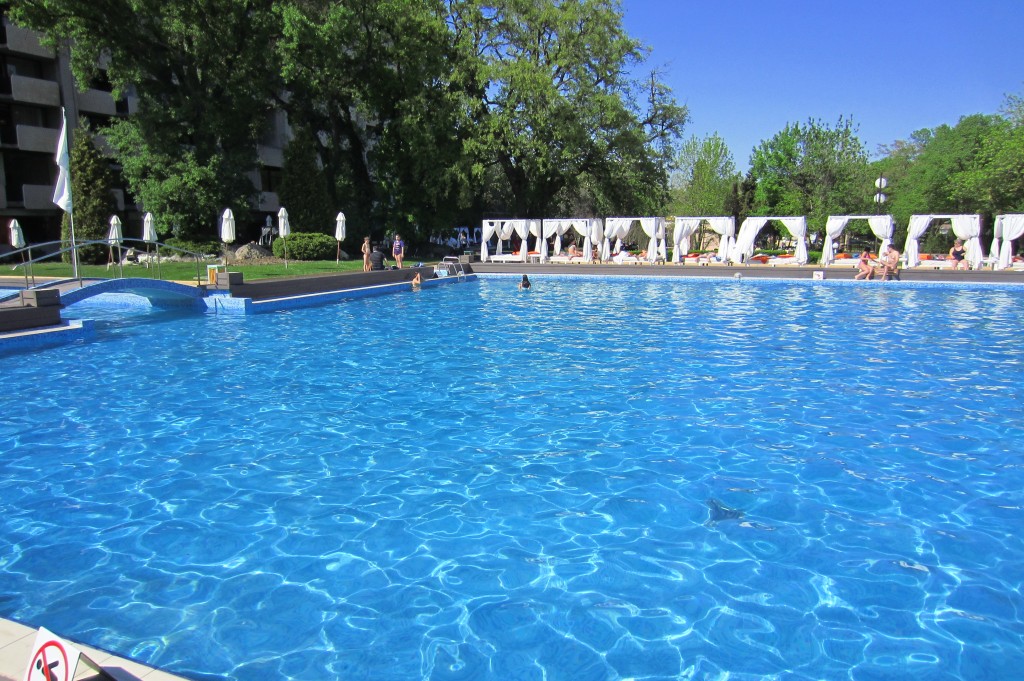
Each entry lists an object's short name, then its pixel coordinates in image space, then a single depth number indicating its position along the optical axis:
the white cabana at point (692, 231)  33.62
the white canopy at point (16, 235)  23.09
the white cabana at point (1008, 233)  27.09
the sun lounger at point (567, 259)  35.28
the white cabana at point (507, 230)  36.22
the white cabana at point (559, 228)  35.52
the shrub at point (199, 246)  29.34
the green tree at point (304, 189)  33.84
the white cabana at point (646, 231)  34.03
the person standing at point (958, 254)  28.46
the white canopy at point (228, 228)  22.30
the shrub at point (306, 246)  29.61
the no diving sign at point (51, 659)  2.38
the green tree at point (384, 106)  31.61
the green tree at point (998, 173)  35.47
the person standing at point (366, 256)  25.09
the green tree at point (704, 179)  52.72
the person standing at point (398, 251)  27.95
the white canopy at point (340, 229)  26.02
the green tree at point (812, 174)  47.59
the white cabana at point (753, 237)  31.69
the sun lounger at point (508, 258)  35.98
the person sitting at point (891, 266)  26.25
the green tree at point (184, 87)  27.39
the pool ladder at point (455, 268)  29.92
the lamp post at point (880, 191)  35.71
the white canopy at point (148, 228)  23.45
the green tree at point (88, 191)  27.55
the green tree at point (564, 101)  34.16
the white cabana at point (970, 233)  27.95
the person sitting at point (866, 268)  26.59
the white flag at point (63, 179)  14.93
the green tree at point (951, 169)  39.50
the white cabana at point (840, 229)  29.98
